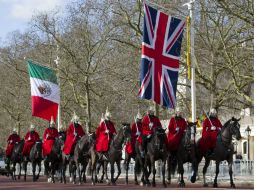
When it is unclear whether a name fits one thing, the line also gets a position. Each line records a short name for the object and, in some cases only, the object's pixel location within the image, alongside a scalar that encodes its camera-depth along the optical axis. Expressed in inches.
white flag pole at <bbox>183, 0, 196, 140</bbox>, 1146.4
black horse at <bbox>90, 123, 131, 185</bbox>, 1009.5
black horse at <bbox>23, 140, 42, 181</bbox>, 1258.6
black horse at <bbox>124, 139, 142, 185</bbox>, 1072.2
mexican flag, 1489.9
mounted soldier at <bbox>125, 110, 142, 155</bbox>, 1018.9
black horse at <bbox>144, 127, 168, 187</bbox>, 940.6
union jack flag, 1024.9
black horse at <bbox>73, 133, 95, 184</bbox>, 1127.6
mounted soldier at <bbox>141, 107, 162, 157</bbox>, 980.6
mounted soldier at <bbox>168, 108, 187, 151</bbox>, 988.6
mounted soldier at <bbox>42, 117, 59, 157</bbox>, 1214.3
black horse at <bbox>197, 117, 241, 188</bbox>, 921.5
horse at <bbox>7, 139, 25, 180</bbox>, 1402.6
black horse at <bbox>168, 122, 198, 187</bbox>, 962.7
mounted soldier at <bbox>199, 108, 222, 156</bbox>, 973.2
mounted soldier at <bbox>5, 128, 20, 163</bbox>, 1464.1
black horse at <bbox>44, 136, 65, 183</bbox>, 1212.5
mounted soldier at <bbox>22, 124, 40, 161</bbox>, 1339.8
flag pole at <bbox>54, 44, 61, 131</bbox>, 1733.0
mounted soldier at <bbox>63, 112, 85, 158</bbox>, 1154.7
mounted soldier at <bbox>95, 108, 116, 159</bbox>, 1074.7
